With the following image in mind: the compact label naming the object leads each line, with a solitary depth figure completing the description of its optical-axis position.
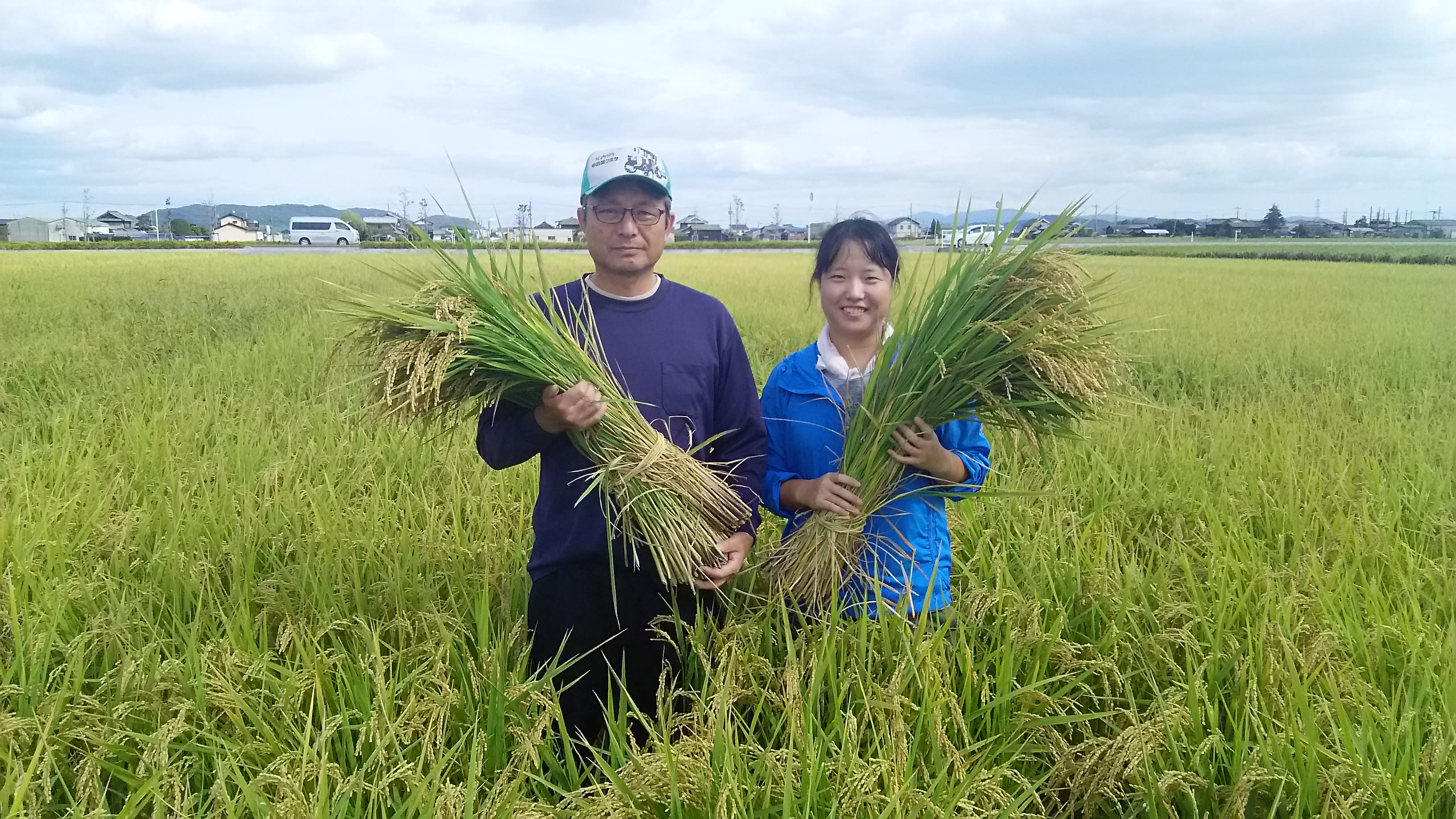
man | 1.86
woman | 1.85
